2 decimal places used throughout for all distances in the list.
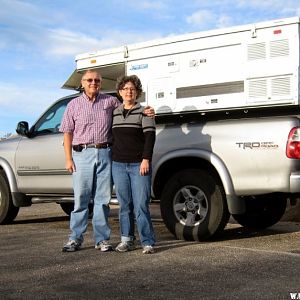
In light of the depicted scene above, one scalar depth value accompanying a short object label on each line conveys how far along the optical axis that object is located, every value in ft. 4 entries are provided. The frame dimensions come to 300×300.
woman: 18.60
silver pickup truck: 19.16
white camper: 22.15
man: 19.11
